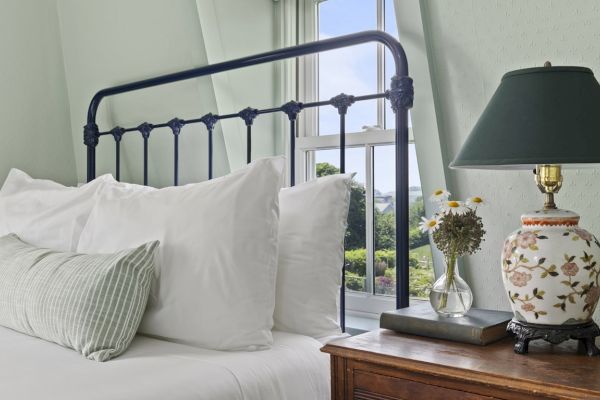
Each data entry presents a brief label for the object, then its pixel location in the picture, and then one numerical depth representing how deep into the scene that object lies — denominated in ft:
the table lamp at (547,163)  3.49
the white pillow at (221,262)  4.66
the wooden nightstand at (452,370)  3.25
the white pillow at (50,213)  6.23
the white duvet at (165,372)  3.76
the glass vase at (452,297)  4.36
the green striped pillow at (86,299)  4.48
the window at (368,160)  6.66
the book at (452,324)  3.99
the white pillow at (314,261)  5.10
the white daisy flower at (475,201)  4.44
